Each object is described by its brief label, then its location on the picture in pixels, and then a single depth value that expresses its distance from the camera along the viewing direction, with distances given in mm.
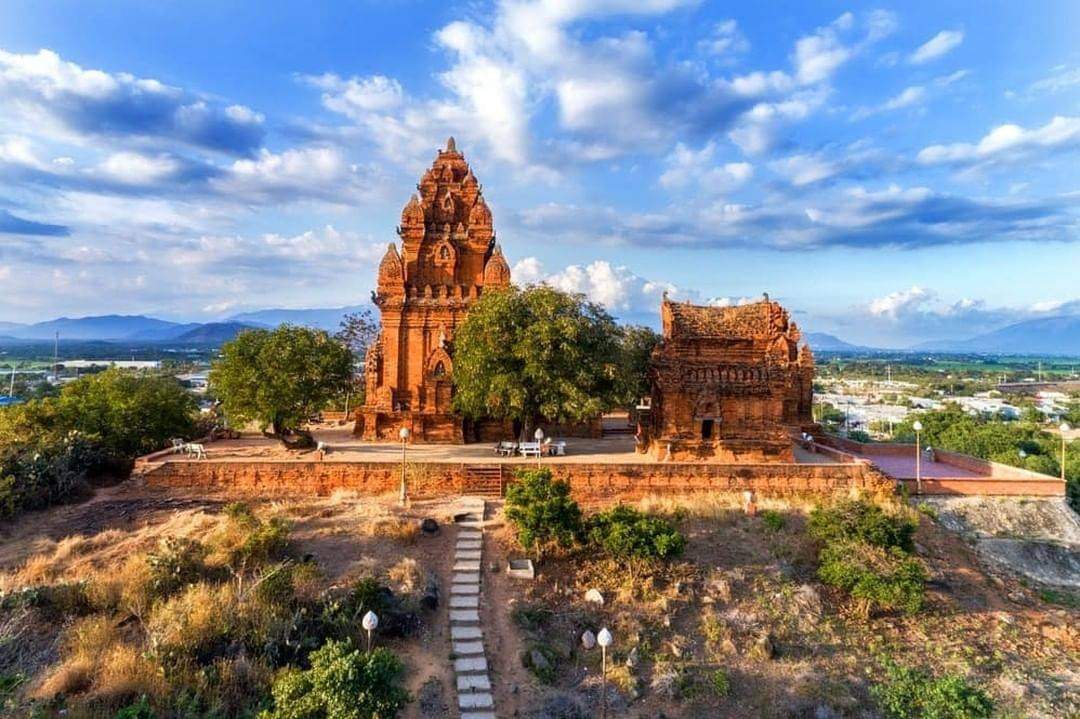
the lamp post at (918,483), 21594
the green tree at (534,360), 22281
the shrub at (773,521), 18750
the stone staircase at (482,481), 20688
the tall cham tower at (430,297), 26641
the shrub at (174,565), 13336
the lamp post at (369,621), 10938
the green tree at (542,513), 16172
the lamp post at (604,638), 10969
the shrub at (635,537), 15797
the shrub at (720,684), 12875
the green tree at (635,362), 23625
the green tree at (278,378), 22641
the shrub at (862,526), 16875
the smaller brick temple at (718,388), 22531
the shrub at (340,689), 9141
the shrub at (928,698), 11141
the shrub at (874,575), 15508
